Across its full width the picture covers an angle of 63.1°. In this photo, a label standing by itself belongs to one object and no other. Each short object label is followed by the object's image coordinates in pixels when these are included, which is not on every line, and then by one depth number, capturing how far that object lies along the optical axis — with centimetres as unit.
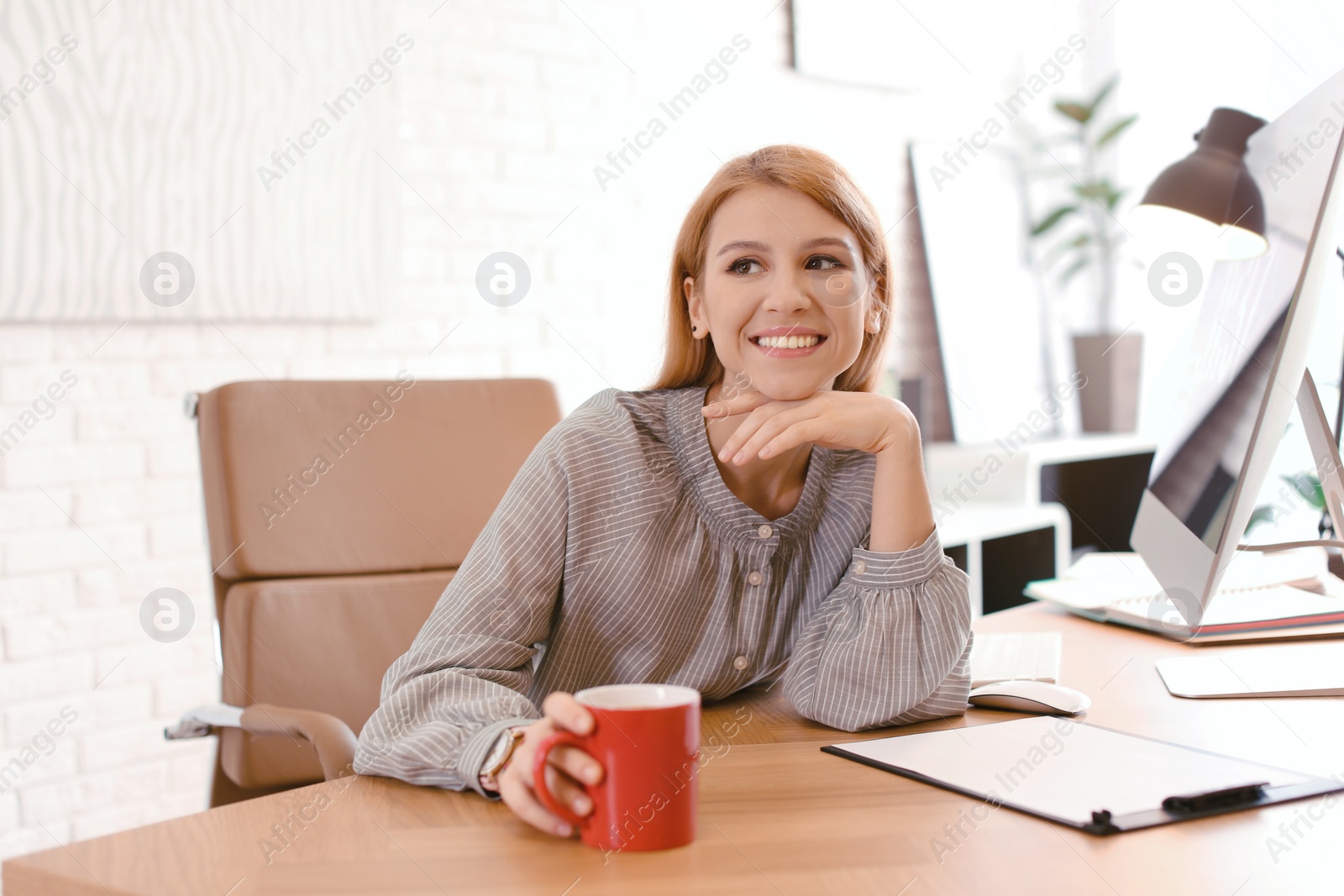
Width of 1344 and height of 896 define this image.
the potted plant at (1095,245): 378
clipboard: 74
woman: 104
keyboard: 117
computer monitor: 99
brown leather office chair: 143
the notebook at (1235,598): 135
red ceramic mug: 66
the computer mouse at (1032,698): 101
